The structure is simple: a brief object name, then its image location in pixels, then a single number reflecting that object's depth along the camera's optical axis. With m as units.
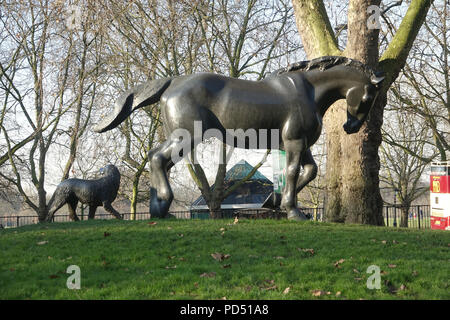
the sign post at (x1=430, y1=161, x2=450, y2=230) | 16.90
